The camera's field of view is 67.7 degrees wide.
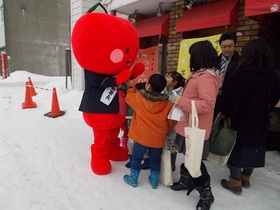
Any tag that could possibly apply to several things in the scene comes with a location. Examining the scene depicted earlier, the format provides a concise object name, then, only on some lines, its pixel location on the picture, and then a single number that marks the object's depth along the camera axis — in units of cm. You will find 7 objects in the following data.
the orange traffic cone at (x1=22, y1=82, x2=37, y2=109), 662
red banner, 546
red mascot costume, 237
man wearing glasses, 271
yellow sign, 470
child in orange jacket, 233
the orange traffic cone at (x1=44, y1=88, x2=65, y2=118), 570
